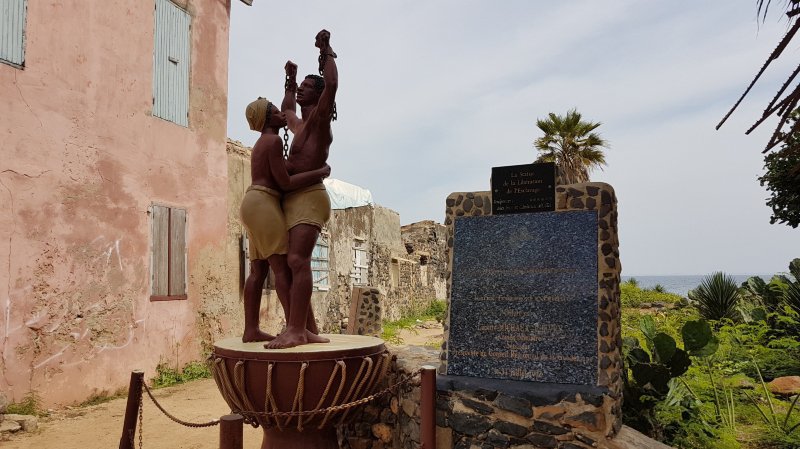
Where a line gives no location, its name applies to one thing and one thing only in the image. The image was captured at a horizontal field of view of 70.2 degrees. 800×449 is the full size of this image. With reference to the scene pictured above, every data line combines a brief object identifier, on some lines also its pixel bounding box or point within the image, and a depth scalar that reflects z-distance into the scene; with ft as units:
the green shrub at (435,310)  59.87
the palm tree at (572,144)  43.16
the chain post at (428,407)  9.61
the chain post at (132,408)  10.89
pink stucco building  19.04
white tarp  41.73
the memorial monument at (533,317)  10.66
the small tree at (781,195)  34.63
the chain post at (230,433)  7.61
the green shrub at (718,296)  31.27
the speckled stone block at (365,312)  26.32
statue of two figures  11.14
